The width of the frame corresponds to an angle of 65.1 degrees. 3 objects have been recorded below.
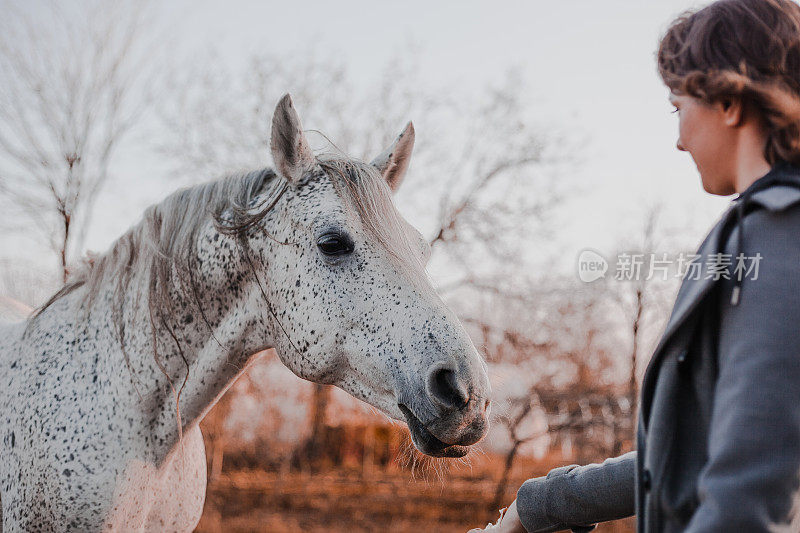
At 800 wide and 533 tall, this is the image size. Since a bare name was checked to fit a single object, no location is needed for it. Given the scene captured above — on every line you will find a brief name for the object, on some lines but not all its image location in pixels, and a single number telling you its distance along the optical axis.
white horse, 1.98
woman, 0.83
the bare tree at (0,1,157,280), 7.98
